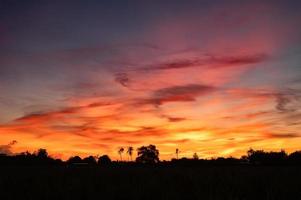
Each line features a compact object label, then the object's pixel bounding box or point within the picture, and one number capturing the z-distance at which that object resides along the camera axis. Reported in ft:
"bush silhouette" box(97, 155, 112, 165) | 418.31
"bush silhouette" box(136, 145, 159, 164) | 493.23
